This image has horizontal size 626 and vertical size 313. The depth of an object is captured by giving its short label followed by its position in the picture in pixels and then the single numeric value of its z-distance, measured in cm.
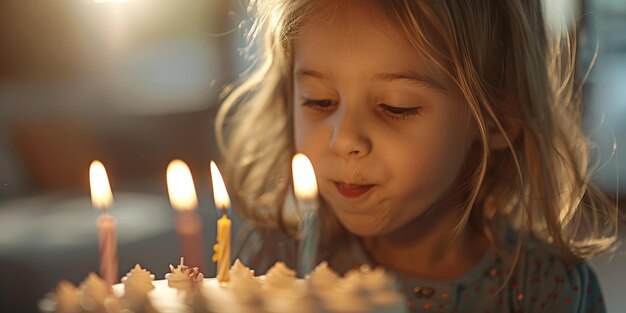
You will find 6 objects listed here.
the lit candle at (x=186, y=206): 65
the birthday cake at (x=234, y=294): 67
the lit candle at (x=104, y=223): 63
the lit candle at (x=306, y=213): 80
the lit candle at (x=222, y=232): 68
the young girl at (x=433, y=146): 95
